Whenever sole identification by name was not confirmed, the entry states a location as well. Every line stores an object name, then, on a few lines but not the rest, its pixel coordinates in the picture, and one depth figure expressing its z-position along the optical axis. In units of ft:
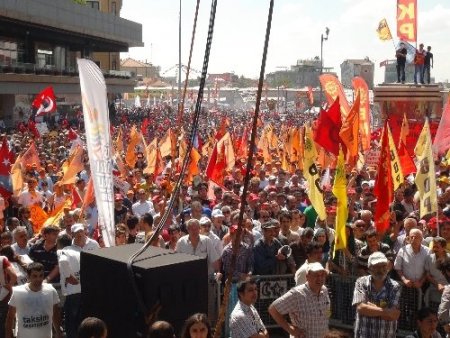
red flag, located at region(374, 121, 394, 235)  31.22
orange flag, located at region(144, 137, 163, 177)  56.49
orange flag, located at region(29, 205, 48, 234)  37.33
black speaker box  14.12
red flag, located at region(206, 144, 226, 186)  47.06
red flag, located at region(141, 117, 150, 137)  106.91
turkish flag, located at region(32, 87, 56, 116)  76.59
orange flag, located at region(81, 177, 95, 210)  34.93
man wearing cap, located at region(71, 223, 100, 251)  25.66
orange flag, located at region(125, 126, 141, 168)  68.13
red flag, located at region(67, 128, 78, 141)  64.68
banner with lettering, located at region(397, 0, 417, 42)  80.37
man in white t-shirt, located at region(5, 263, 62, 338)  21.39
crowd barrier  26.94
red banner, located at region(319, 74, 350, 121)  57.14
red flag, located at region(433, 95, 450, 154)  46.80
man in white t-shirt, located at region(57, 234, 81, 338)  24.49
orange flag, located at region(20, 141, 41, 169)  52.42
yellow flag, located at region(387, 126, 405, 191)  39.29
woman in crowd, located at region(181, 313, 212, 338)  15.03
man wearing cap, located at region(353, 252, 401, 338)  19.98
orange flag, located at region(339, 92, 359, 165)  43.01
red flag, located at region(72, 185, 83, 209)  39.42
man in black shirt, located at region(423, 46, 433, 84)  82.78
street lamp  155.87
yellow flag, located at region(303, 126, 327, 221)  33.81
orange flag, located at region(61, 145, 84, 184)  46.21
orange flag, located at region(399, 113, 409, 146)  54.33
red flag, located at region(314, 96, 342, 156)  42.22
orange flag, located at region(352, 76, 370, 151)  54.03
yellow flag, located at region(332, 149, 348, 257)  27.30
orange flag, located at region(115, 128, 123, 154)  73.73
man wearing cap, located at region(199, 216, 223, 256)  28.21
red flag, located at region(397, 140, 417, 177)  46.49
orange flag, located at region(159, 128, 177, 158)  67.77
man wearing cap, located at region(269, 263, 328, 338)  19.39
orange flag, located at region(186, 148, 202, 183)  51.83
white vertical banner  23.43
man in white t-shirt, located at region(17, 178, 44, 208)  41.15
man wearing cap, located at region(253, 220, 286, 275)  27.84
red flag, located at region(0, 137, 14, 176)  45.46
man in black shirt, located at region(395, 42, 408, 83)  79.51
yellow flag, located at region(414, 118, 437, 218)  30.97
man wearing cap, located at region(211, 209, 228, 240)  32.58
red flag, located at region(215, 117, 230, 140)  67.44
